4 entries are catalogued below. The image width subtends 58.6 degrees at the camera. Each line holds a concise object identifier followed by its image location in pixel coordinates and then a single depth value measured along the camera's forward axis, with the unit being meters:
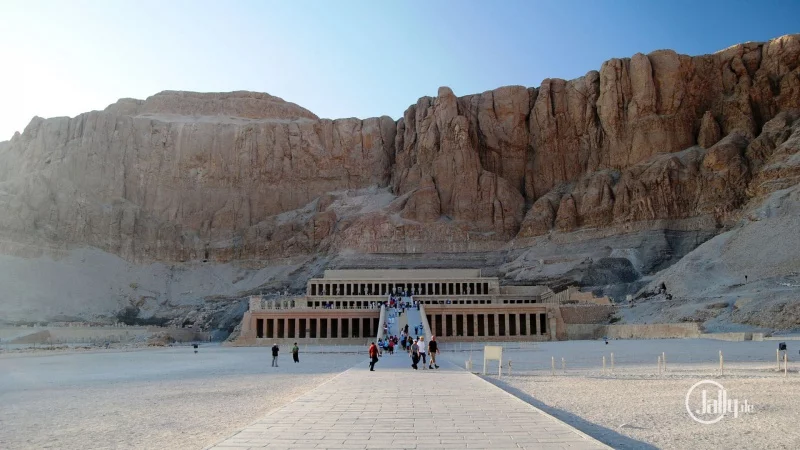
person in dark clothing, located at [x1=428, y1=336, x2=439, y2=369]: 26.64
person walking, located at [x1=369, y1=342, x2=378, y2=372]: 25.34
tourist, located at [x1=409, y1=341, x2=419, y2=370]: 26.08
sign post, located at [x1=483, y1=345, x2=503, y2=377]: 23.39
